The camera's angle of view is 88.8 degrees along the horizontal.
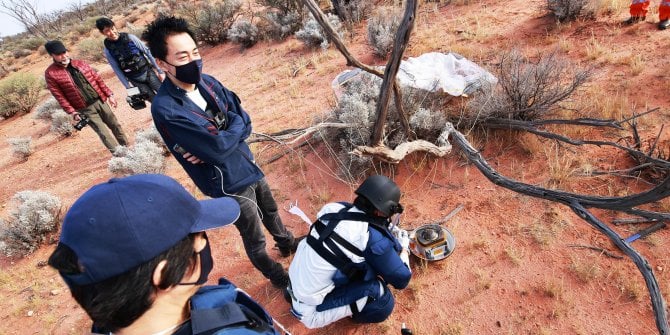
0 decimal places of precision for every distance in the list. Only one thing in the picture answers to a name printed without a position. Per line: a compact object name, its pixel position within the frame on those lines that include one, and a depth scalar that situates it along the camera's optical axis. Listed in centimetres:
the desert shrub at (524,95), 368
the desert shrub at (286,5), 1007
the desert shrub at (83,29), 2116
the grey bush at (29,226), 433
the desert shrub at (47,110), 874
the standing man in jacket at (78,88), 463
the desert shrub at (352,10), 862
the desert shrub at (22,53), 2050
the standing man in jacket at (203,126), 210
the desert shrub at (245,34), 1011
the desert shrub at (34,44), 2138
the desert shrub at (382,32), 632
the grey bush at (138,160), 490
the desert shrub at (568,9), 559
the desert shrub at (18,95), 1060
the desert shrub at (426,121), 384
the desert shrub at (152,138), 578
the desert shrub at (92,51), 1412
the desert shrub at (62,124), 783
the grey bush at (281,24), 970
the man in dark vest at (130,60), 441
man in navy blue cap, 91
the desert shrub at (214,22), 1134
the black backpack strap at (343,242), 194
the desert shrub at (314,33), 812
